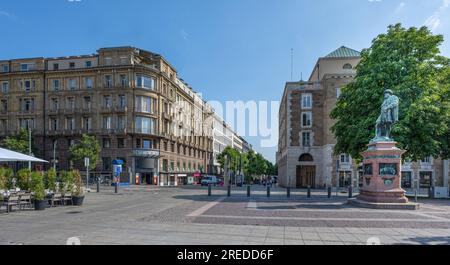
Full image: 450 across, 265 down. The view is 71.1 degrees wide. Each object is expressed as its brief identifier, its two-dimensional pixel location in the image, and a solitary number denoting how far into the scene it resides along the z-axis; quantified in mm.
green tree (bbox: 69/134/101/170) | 47281
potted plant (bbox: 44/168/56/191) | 16834
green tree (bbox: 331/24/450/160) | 22016
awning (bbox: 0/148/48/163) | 16248
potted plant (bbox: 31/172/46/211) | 15195
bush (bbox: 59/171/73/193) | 16844
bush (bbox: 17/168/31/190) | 15836
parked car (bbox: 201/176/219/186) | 55544
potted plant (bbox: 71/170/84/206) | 17266
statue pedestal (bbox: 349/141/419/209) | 17125
